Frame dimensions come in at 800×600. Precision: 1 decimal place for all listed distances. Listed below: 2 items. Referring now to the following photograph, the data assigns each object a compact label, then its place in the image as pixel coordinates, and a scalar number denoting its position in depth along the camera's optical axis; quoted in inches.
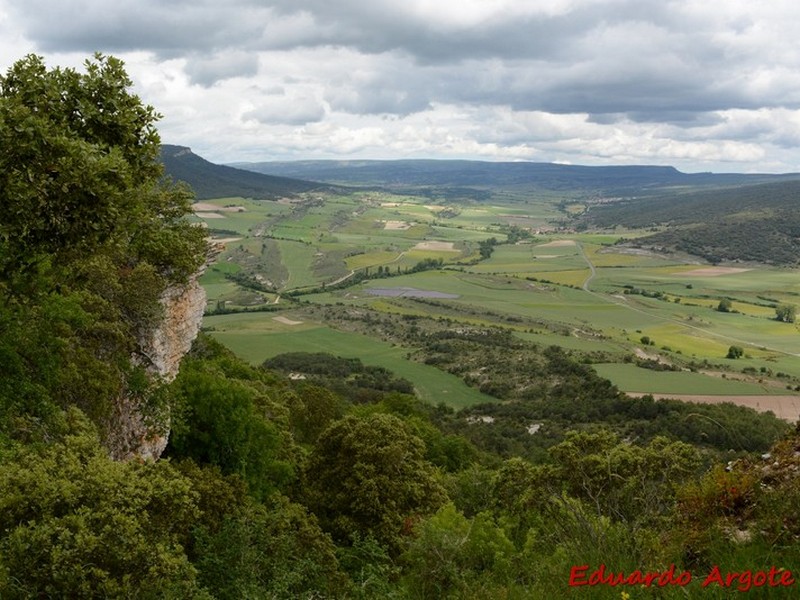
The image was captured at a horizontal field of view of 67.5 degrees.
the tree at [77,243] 368.8
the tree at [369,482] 910.4
